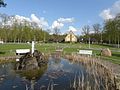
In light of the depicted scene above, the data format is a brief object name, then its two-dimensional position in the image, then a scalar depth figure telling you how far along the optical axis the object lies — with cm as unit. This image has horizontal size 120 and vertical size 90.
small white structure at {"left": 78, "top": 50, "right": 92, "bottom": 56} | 1266
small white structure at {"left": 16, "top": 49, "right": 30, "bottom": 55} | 1283
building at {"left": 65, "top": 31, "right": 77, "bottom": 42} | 5418
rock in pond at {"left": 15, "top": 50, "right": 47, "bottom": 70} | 832
